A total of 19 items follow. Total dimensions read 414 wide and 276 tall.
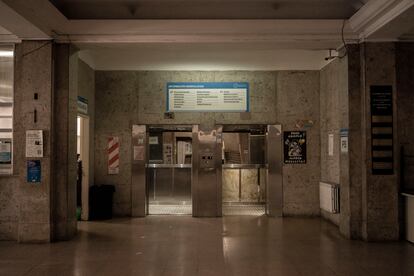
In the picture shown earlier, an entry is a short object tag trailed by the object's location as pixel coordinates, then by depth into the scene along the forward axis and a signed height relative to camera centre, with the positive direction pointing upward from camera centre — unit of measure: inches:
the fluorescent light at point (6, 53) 224.3 +56.8
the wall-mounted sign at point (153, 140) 314.3 +6.2
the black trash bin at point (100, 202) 284.4 -42.2
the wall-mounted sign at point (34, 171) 210.8 -13.3
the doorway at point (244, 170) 315.0 -19.5
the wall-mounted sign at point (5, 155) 223.6 -4.4
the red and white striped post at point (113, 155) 305.1 -6.2
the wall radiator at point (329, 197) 249.8 -34.8
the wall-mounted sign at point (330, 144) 276.5 +2.2
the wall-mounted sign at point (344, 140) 221.3 +4.2
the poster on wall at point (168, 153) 314.3 -4.8
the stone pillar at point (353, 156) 217.2 -5.3
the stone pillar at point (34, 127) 210.8 +11.8
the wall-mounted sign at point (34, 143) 211.5 +2.6
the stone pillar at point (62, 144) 216.5 +2.1
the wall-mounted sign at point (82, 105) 268.7 +31.4
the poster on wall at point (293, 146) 303.6 +0.9
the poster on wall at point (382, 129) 213.9 +10.2
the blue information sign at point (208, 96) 303.7 +41.7
